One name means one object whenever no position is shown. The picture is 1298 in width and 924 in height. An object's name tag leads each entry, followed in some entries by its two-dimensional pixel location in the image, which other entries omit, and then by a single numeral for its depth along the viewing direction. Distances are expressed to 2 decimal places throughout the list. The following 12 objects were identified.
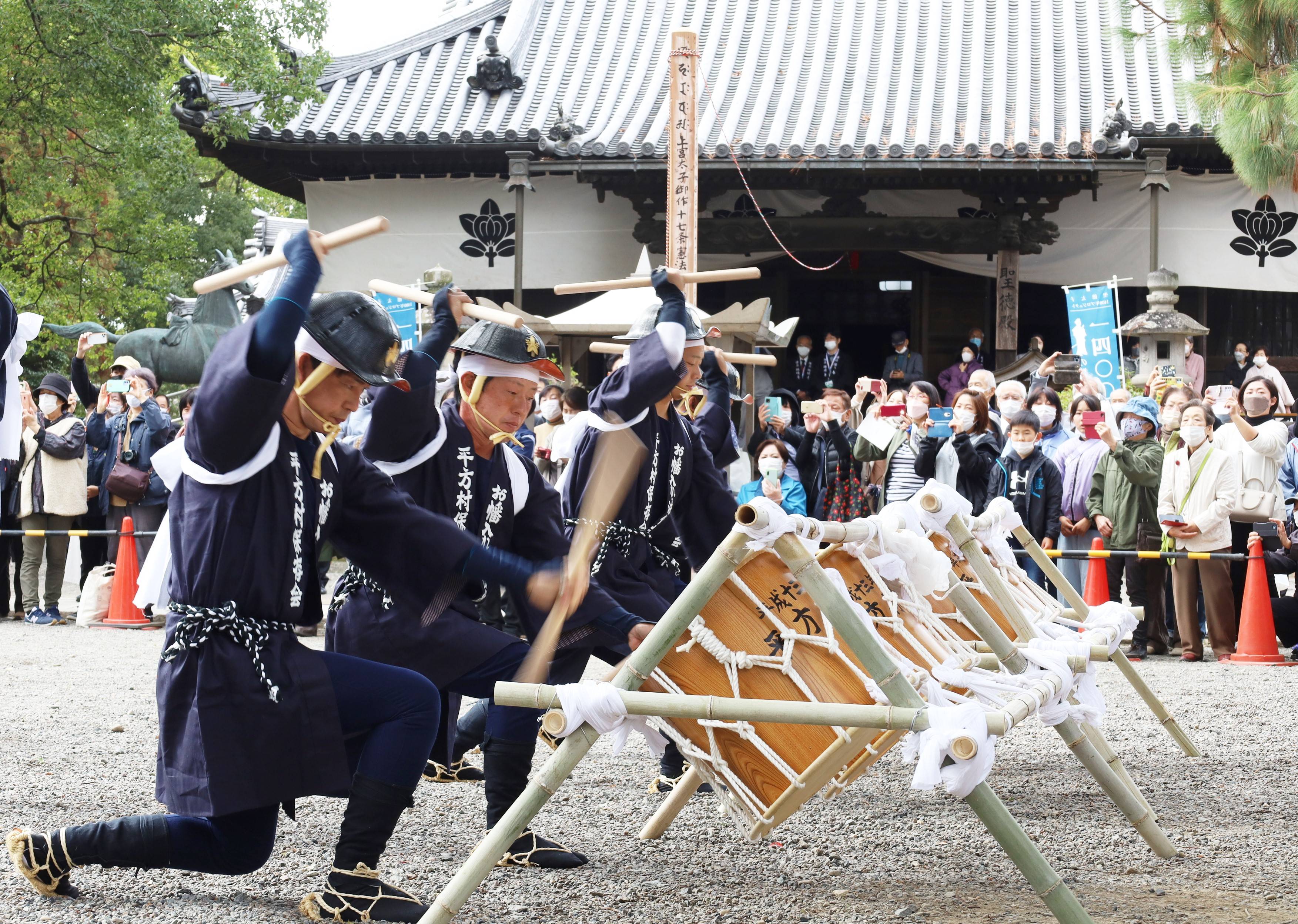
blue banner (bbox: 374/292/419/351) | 10.13
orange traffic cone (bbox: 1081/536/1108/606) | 7.55
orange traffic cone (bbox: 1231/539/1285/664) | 7.33
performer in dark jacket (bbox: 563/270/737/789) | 4.12
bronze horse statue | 14.91
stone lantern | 12.29
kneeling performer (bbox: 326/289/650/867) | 3.57
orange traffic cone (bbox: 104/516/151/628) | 9.04
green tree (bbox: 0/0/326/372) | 12.01
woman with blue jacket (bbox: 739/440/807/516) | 8.42
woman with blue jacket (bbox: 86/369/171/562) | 9.13
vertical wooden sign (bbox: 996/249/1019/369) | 14.11
